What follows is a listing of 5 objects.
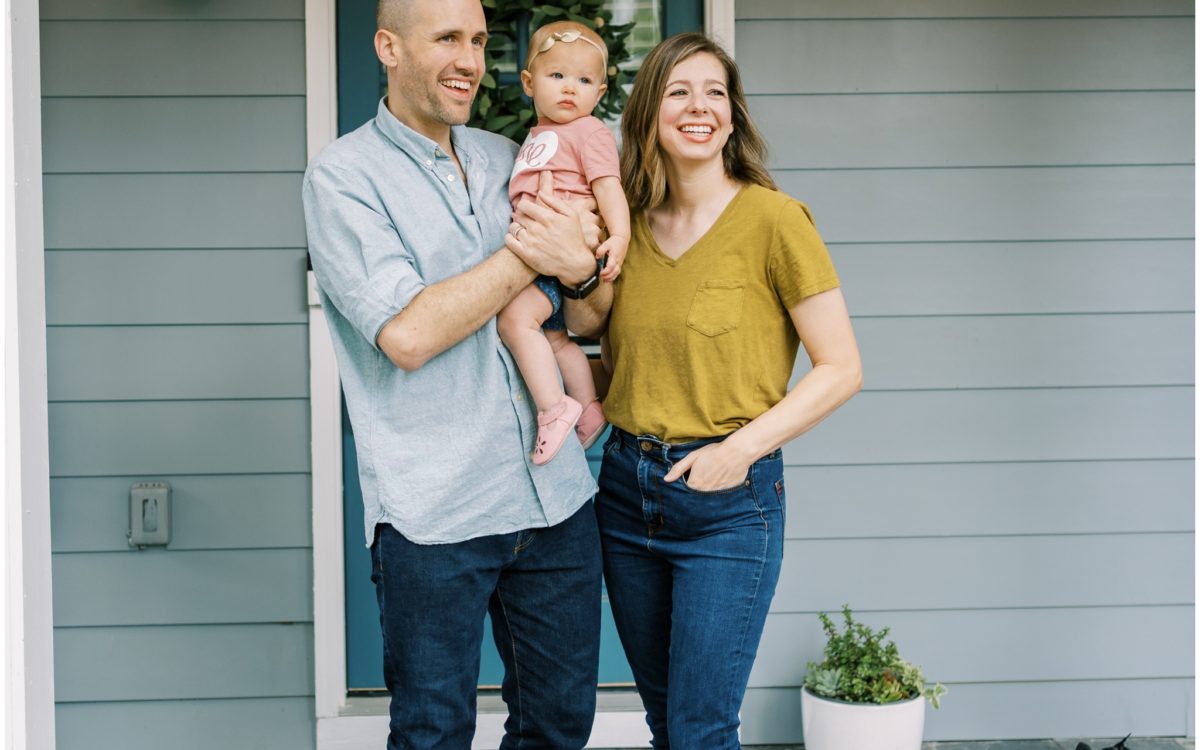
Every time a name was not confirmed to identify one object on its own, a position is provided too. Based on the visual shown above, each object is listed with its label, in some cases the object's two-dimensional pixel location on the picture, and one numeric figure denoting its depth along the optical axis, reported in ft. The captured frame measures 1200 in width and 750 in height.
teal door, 9.19
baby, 6.01
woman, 5.88
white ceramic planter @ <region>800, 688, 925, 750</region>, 8.72
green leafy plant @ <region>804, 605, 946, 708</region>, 8.84
